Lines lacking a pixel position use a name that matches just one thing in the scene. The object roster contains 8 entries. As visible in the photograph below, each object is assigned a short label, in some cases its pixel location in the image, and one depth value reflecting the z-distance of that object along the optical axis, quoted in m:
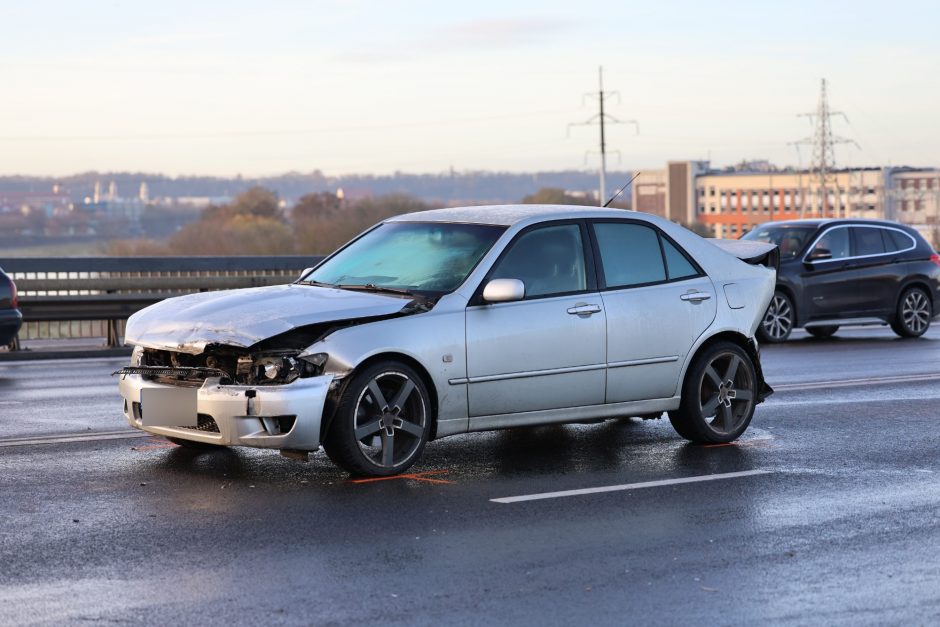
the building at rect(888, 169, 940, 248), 155.88
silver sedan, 7.91
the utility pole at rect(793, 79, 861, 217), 90.25
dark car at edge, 14.81
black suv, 19.33
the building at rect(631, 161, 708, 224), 188.25
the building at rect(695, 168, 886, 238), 165.69
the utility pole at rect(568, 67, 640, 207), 77.84
